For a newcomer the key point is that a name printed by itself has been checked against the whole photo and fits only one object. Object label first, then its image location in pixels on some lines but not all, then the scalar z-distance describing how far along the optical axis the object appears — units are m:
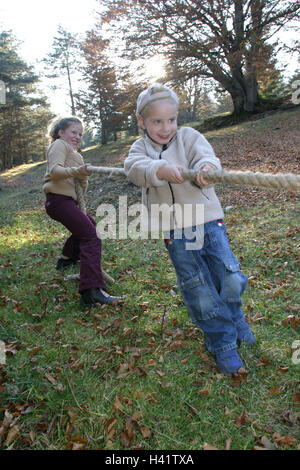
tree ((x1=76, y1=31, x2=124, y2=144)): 33.12
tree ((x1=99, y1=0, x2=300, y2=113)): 16.05
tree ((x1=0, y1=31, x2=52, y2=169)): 30.80
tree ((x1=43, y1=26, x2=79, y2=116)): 37.72
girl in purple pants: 4.11
